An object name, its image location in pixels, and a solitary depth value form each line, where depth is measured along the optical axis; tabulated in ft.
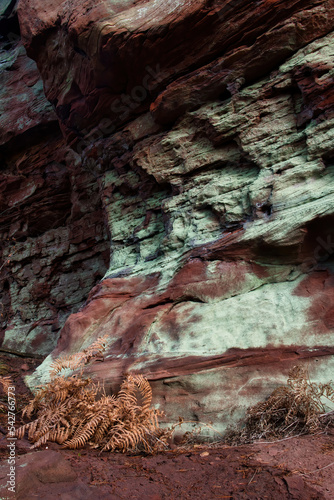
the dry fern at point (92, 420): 13.51
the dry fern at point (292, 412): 13.30
